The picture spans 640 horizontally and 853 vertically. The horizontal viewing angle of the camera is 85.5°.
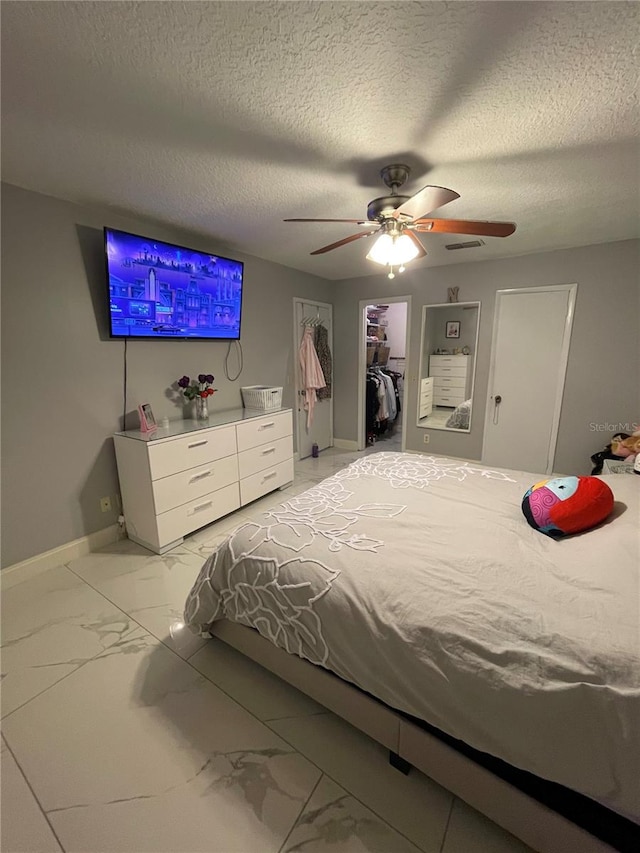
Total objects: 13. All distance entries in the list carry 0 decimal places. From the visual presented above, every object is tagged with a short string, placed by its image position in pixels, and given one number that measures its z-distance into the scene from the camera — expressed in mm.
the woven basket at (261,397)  3453
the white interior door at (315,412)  4238
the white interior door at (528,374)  3492
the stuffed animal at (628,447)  2918
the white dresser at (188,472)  2422
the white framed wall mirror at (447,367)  4227
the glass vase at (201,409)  3041
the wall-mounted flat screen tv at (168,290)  2350
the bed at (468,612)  847
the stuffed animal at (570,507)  1424
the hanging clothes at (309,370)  4293
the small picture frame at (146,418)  2486
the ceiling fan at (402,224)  1693
